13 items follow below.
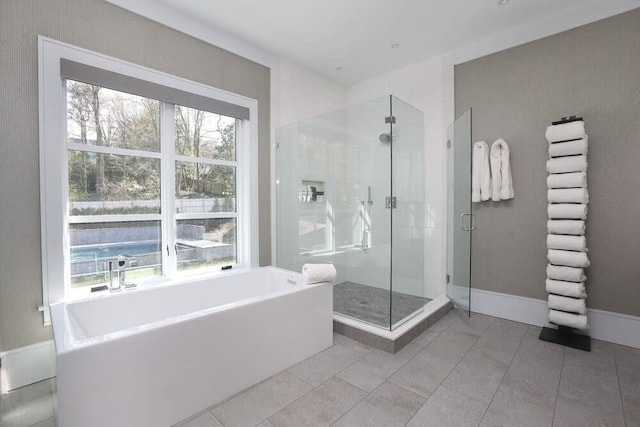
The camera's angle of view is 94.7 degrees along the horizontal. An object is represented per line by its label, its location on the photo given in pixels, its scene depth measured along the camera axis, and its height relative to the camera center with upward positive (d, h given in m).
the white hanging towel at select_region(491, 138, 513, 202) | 2.88 +0.37
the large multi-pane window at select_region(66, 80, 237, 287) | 2.22 +0.23
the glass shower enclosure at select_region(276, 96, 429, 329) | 2.68 +0.06
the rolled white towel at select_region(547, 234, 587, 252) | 2.40 -0.29
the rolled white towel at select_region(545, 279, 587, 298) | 2.42 -0.67
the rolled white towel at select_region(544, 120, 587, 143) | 2.40 +0.64
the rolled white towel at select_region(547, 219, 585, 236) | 2.41 -0.16
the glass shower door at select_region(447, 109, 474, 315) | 3.04 -0.05
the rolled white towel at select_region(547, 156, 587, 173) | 2.40 +0.37
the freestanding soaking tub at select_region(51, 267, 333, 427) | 1.35 -0.79
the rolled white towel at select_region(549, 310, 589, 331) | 2.40 -0.93
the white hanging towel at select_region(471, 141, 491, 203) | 3.02 +0.36
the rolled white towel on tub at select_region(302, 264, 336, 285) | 2.39 -0.52
